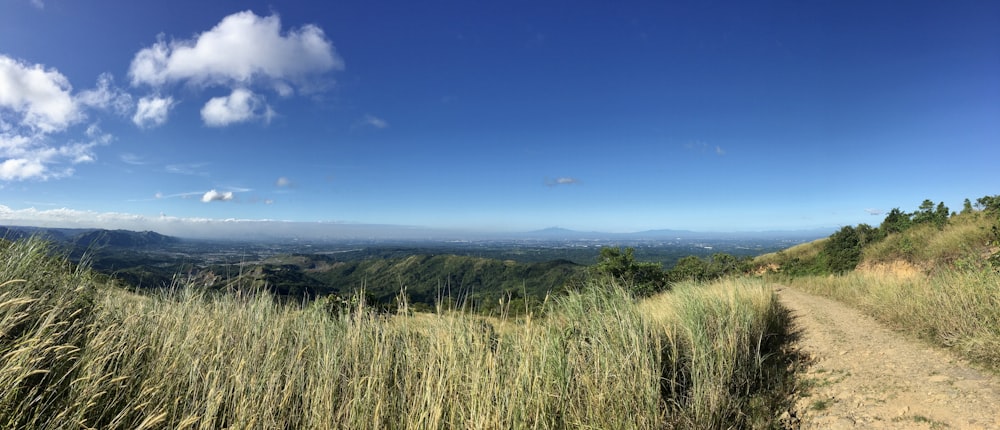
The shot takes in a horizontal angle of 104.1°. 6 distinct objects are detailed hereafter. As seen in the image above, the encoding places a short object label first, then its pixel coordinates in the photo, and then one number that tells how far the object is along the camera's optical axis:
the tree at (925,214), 22.09
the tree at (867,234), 25.50
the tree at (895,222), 24.09
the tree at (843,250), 24.19
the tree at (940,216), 19.28
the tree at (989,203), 14.99
